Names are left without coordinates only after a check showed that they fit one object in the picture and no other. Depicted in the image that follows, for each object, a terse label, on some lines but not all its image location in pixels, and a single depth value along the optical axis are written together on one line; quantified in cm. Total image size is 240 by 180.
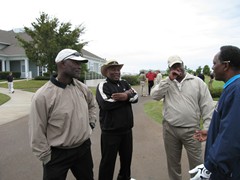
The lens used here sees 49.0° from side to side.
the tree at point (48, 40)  2369
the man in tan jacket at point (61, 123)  279
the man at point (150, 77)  1683
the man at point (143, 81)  1806
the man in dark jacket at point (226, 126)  189
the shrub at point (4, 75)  3142
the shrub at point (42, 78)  2952
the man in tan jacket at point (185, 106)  359
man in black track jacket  374
